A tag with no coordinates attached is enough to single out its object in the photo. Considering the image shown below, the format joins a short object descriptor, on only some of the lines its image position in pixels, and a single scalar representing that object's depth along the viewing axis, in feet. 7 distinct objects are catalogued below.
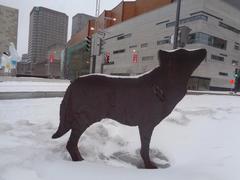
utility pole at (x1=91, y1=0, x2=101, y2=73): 43.53
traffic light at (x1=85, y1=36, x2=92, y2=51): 51.26
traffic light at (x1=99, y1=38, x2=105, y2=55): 49.32
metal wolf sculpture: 10.16
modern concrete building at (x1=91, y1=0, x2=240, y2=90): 129.54
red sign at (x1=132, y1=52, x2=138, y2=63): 152.35
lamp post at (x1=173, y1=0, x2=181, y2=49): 28.49
